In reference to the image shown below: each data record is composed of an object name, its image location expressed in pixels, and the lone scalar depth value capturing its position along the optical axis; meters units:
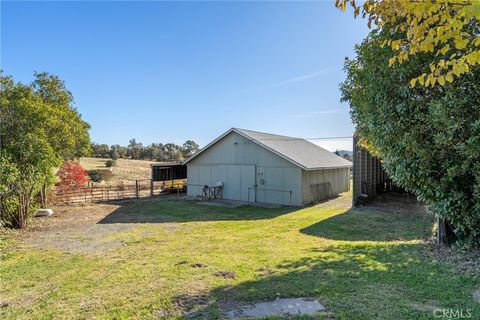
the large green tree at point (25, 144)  9.15
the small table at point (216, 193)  17.86
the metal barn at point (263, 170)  15.43
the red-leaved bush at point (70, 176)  17.07
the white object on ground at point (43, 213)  12.57
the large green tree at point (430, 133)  5.21
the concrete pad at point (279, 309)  3.52
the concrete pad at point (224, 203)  15.31
